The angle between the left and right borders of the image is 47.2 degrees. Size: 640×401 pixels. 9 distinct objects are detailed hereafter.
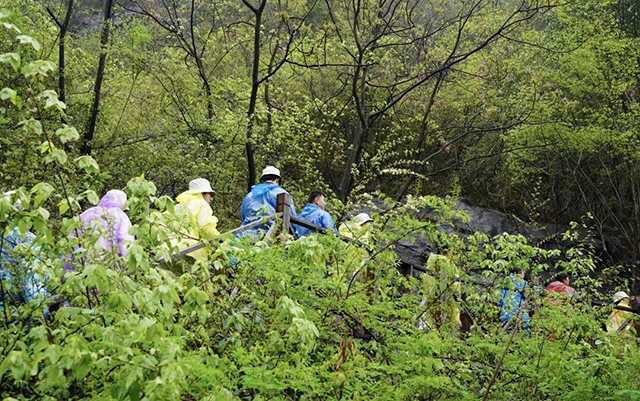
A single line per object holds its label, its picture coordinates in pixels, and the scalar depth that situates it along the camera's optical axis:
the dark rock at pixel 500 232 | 17.42
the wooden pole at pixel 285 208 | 7.44
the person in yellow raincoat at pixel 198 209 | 7.48
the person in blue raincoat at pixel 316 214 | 8.28
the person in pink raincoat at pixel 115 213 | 5.99
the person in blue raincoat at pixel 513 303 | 7.07
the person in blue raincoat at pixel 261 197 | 8.24
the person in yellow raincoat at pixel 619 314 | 11.34
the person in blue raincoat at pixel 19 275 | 4.52
